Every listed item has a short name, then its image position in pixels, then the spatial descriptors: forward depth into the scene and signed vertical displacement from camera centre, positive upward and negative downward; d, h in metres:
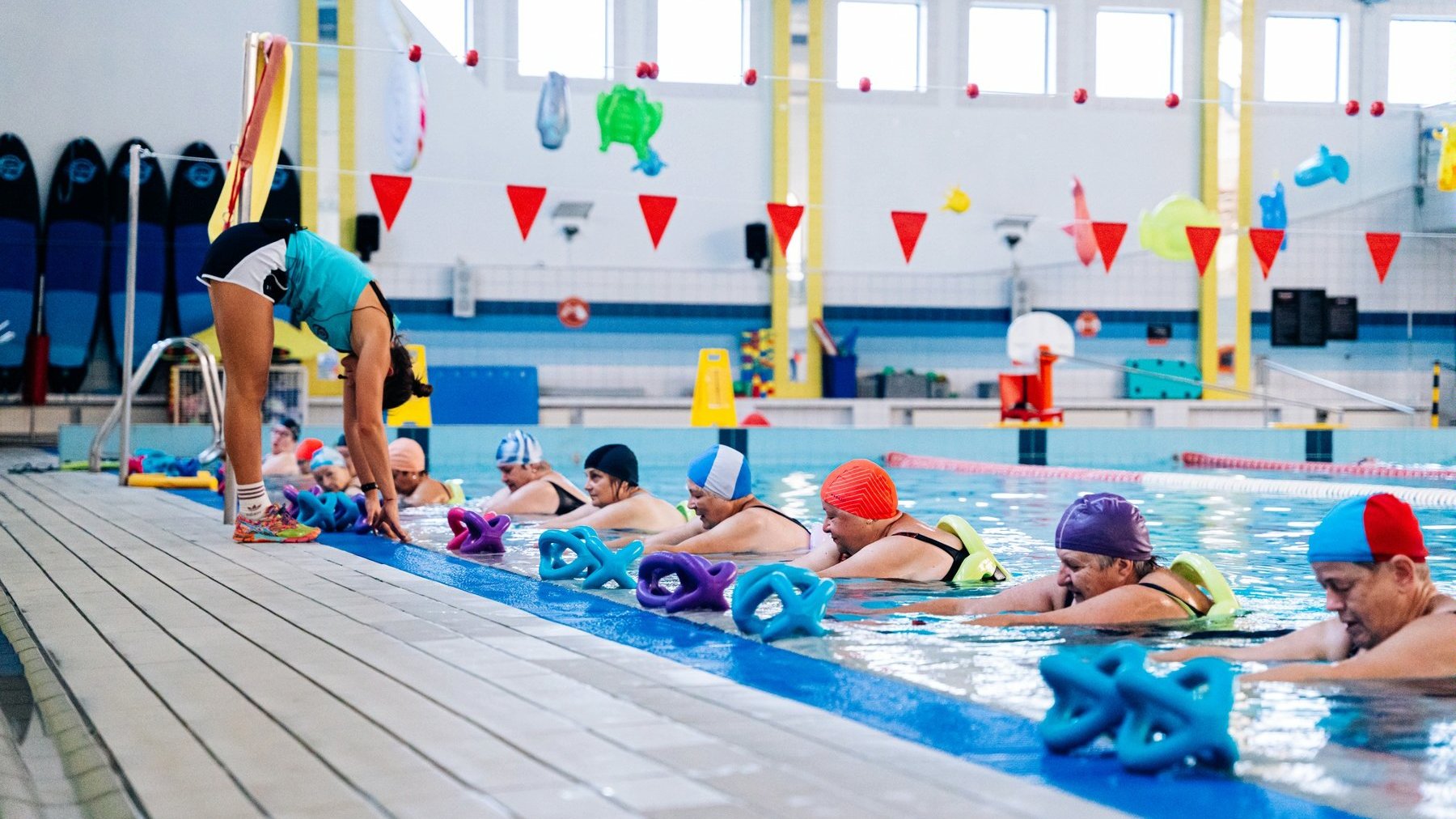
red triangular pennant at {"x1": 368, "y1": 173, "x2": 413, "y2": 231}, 10.22 +1.08
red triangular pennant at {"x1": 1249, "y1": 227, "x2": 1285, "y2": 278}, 11.23 +0.82
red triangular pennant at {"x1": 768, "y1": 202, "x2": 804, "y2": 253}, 10.91 +0.97
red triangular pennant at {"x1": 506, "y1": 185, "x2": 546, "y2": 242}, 10.37 +1.06
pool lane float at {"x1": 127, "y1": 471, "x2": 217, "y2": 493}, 8.19 -0.81
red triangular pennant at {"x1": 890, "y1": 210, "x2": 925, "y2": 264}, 11.23 +0.98
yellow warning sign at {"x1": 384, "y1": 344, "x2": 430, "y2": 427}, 13.01 -0.63
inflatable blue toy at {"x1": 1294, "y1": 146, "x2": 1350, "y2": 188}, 15.12 +1.88
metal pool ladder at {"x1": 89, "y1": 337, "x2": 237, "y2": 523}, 7.67 -0.34
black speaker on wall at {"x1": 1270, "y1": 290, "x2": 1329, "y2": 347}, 17.61 +0.34
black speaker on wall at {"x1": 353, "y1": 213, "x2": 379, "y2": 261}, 15.71 +1.22
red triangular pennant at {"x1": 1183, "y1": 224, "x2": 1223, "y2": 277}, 11.72 +0.86
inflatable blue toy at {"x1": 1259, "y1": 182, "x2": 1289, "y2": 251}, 15.71 +1.50
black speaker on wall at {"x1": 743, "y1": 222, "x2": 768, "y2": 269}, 16.50 +1.19
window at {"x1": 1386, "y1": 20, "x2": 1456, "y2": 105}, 17.92 +3.58
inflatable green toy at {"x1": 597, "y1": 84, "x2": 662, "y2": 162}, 14.04 +2.23
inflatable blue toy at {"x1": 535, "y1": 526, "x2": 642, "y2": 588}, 4.20 -0.64
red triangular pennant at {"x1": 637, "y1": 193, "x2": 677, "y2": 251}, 10.68 +1.02
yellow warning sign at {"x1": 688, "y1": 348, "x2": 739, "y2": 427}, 13.80 -0.50
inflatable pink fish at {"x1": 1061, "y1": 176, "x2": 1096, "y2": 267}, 15.91 +1.31
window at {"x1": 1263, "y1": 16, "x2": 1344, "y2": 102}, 17.91 +3.60
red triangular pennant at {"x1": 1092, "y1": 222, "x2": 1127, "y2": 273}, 11.60 +0.92
